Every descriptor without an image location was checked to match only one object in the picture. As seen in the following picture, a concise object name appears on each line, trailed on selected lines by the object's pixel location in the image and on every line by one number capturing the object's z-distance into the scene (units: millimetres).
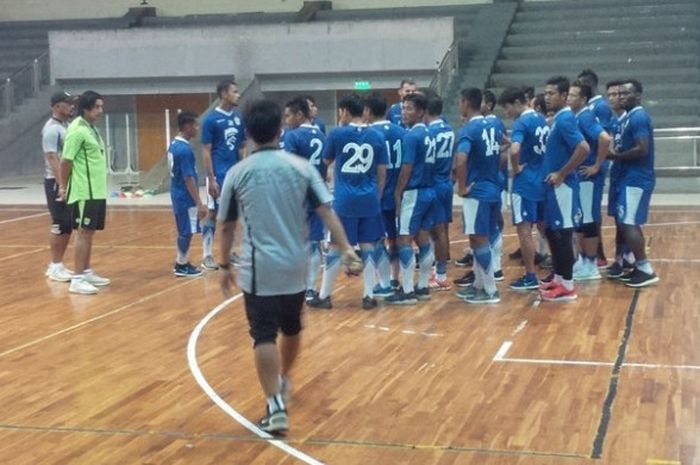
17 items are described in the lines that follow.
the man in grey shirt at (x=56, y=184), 10727
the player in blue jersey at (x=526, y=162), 9383
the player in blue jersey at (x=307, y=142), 9031
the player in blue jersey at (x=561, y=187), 8906
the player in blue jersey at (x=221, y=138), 10750
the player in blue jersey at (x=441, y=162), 9250
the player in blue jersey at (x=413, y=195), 8953
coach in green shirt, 9906
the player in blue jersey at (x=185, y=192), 10719
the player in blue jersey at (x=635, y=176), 9586
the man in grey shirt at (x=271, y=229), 5547
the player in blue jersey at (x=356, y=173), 8555
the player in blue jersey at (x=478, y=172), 8859
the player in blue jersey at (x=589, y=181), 9414
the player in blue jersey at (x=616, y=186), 9883
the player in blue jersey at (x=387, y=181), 8891
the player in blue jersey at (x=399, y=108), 10470
